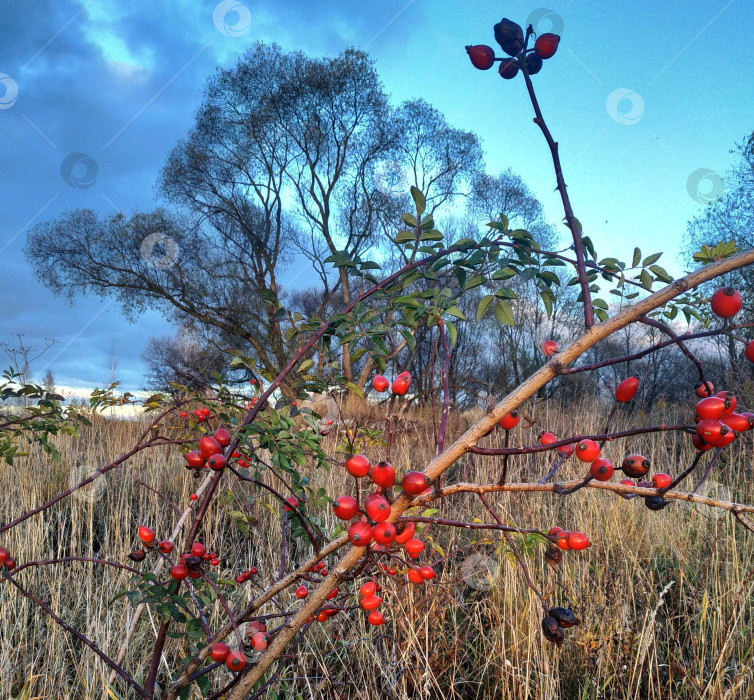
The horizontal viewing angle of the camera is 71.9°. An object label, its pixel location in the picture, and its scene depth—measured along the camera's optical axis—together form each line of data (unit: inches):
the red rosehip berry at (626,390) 23.6
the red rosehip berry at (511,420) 25.6
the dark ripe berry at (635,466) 21.5
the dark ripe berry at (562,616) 25.9
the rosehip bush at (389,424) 22.3
